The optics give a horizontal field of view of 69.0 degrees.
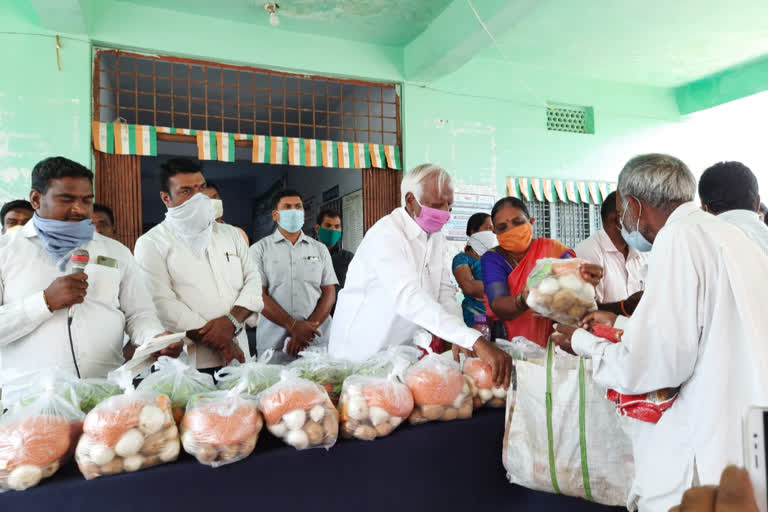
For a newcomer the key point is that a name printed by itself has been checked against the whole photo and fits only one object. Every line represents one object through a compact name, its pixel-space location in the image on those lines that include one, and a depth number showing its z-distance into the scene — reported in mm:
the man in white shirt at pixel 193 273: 2646
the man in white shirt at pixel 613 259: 2949
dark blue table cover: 1340
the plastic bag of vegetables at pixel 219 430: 1421
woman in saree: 2770
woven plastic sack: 1745
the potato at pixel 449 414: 1835
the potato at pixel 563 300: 1951
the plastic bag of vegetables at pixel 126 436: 1332
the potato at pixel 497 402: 2023
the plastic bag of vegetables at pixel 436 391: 1785
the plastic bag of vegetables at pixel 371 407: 1652
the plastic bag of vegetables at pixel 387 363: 1812
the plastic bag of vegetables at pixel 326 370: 1825
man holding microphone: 1896
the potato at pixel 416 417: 1799
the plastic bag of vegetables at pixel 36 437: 1269
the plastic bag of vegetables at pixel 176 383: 1549
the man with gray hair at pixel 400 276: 2182
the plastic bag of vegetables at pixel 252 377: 1646
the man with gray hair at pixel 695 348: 1313
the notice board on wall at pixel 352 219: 5830
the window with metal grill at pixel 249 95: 4848
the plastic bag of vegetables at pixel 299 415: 1536
